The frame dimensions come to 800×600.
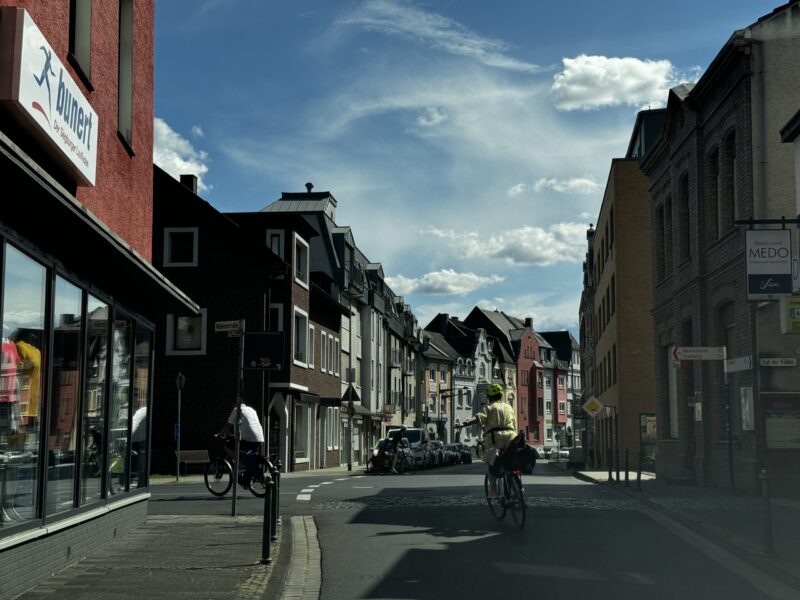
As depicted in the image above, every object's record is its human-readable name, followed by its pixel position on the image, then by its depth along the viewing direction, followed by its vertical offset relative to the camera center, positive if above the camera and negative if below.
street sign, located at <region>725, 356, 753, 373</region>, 18.00 +1.09
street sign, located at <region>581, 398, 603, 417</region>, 33.16 +0.74
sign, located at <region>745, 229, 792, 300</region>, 12.41 +1.84
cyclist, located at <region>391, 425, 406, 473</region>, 39.66 -0.33
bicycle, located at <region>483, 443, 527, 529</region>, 13.86 -0.67
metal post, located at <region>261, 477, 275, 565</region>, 10.12 -0.93
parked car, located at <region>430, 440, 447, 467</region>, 49.28 -1.02
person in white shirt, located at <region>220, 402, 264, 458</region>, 18.73 +0.02
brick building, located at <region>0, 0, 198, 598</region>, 8.33 +1.39
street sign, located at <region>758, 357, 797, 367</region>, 21.05 +1.30
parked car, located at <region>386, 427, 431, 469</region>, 44.94 -0.60
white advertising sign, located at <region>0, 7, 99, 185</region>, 8.12 +2.72
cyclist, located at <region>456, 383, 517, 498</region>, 14.68 +0.07
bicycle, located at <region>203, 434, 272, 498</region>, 19.69 -0.76
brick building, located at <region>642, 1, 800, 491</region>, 21.77 +4.32
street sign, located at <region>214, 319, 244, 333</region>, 15.59 +1.46
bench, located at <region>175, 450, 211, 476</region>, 27.20 -0.67
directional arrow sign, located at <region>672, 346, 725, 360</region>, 19.30 +1.36
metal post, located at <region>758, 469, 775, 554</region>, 11.06 -0.86
